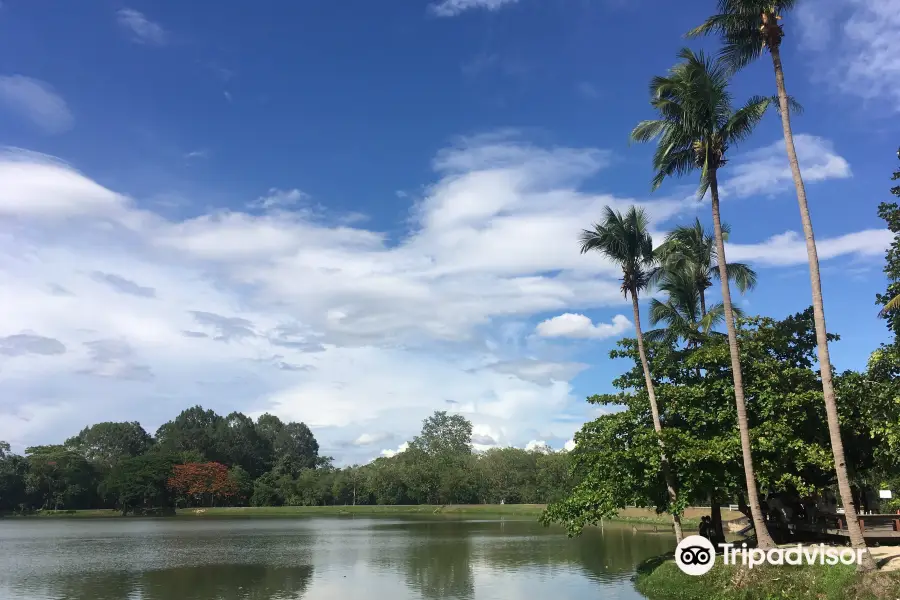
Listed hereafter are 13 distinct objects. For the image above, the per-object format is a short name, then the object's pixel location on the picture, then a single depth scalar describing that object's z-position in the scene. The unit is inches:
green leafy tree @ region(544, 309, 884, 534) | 848.3
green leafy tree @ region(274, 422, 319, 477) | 6348.9
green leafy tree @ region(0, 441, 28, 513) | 3969.0
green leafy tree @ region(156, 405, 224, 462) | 5039.4
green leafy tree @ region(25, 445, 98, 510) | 4028.1
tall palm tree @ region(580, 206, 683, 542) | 1021.2
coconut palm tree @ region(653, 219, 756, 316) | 1103.6
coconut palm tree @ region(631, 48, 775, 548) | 777.6
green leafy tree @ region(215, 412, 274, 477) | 5103.3
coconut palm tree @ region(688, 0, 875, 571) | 643.1
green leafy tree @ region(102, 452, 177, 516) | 3870.6
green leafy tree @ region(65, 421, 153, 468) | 5462.6
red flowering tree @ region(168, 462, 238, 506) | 4023.1
